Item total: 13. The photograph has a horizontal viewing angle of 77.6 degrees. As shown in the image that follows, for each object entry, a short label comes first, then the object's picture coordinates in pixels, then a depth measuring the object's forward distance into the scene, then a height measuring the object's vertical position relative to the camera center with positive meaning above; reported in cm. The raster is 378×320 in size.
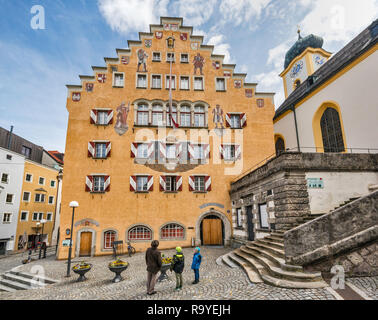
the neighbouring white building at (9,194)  2645 +270
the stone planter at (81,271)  1007 -229
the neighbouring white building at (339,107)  1428 +775
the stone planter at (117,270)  959 -216
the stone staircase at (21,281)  1058 -296
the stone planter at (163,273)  926 -227
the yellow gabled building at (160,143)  1788 +569
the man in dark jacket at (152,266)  746 -159
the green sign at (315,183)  1080 +126
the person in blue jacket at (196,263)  823 -168
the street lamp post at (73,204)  1166 +61
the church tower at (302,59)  3381 +2211
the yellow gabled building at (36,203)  2922 +187
